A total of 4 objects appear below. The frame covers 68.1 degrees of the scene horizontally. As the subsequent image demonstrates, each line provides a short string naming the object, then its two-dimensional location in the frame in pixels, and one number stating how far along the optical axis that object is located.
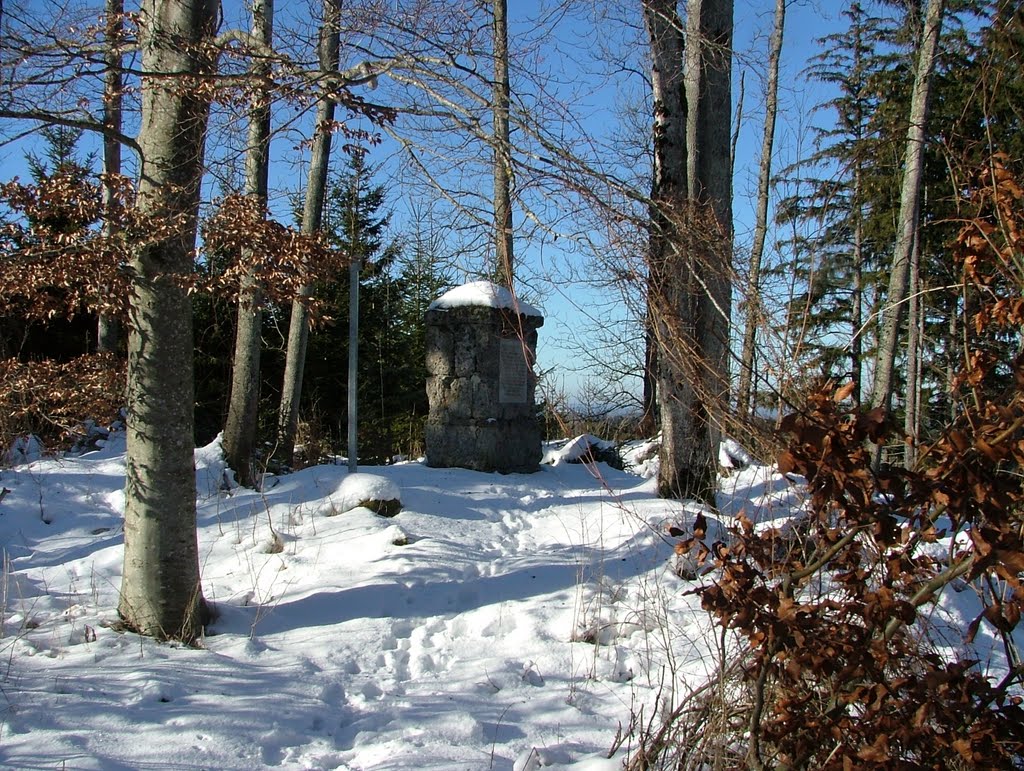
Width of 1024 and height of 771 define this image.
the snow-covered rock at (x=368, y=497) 5.89
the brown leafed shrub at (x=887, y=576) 1.58
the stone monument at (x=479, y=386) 8.03
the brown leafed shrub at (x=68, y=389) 4.04
